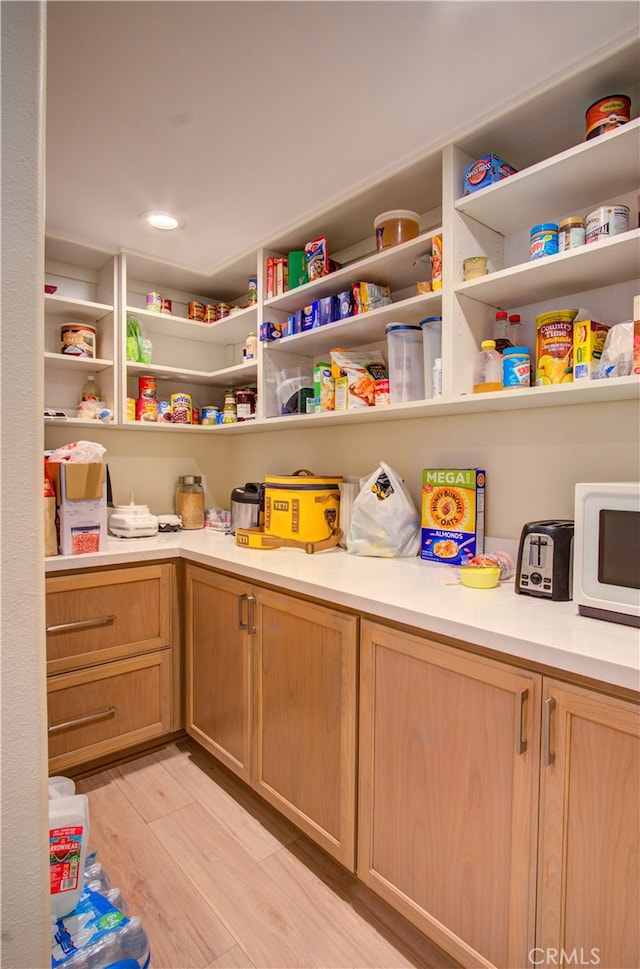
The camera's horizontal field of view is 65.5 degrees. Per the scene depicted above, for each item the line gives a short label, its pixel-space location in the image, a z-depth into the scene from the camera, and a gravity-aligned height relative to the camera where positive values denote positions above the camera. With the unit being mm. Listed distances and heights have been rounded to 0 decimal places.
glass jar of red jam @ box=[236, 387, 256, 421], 2543 +367
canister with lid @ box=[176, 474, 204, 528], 2762 -148
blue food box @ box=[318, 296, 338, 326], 2012 +679
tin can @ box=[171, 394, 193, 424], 2666 +360
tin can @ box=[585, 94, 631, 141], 1221 +901
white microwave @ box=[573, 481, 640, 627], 1092 -169
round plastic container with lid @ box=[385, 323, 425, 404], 1767 +408
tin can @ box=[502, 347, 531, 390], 1444 +318
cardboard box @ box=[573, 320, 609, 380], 1314 +351
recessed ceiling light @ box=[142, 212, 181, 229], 2006 +1050
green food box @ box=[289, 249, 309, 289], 2182 +922
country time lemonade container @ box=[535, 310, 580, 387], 1389 +367
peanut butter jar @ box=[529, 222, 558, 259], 1357 +650
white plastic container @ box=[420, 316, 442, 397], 1679 +452
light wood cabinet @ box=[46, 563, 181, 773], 1894 -759
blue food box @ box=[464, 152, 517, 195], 1476 +914
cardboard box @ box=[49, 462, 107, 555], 1955 -123
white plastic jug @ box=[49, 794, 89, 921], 996 -786
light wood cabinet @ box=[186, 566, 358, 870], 1423 -743
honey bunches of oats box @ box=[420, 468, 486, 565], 1732 -136
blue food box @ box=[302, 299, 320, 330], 2072 +675
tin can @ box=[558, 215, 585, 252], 1321 +655
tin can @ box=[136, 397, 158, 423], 2537 +337
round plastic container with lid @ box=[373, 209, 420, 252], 1743 +882
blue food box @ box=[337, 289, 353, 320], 1947 +680
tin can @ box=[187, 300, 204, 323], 2752 +915
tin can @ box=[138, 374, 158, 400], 2568 +457
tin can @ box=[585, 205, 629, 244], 1254 +649
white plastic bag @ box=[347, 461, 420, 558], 1862 -159
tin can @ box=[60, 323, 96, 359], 2340 +640
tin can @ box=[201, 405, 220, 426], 2750 +334
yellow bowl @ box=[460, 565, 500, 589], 1415 -285
